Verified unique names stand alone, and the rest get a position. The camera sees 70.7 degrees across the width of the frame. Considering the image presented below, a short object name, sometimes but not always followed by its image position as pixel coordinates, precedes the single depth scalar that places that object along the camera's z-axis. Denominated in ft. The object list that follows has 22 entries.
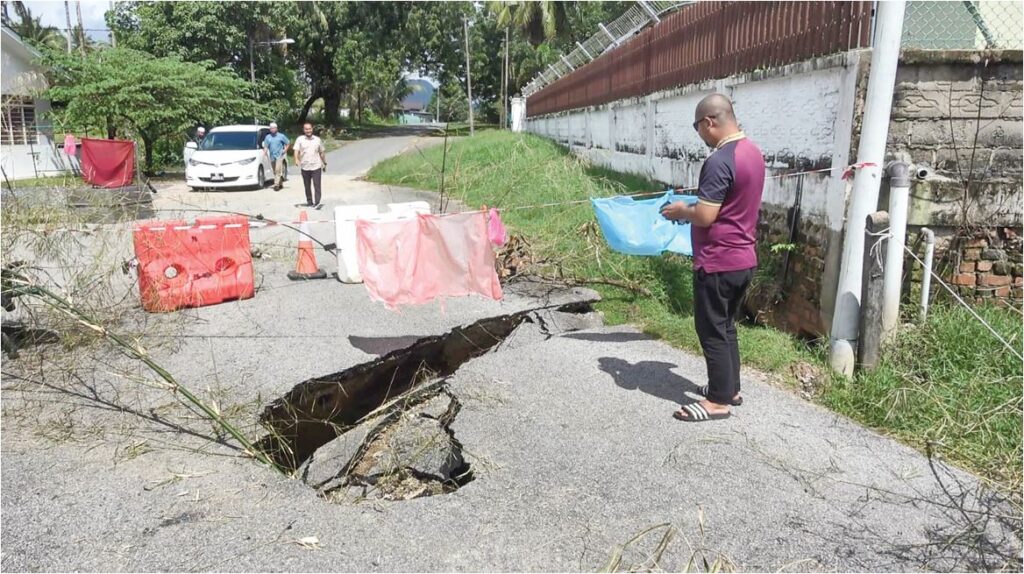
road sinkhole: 12.34
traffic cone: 25.51
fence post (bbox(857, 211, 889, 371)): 14.20
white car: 52.95
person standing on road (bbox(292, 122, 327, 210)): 42.27
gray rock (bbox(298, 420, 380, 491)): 12.29
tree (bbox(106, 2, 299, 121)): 92.58
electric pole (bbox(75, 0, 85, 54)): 90.09
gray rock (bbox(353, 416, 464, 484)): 12.56
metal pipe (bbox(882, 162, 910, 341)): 14.52
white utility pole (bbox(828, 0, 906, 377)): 14.21
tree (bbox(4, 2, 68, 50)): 141.39
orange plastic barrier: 21.08
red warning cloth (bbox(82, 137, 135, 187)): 52.65
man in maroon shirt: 12.34
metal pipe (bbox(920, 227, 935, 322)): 15.33
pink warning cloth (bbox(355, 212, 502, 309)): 17.80
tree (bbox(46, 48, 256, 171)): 60.49
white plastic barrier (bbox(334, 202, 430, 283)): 24.30
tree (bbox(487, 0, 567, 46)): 110.93
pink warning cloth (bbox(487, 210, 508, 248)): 18.62
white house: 65.36
